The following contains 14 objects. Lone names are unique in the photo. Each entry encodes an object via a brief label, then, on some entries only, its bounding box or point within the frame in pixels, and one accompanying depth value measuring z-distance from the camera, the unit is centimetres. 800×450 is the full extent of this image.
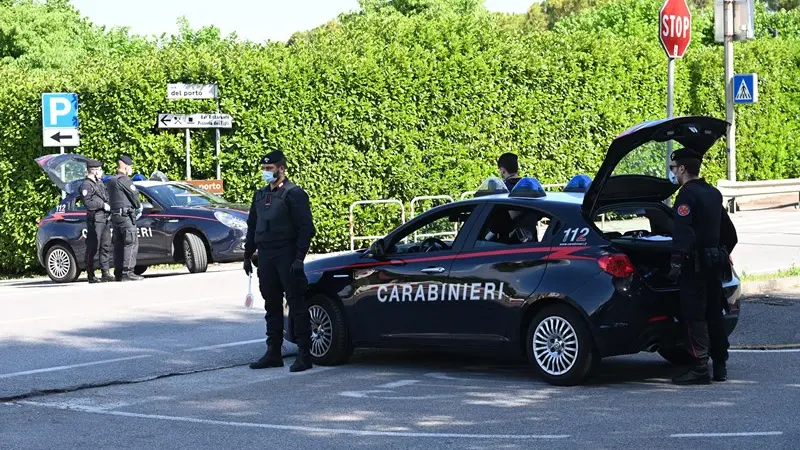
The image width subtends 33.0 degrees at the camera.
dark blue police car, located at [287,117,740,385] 994
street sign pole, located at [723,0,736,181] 2891
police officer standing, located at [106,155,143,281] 2086
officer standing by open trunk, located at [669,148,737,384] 997
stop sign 1789
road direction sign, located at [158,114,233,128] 2420
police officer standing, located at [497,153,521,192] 1402
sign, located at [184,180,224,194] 2400
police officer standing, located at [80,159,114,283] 2116
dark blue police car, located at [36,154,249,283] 2127
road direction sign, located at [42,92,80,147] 2402
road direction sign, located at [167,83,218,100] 2408
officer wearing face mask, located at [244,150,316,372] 1128
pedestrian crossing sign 2853
